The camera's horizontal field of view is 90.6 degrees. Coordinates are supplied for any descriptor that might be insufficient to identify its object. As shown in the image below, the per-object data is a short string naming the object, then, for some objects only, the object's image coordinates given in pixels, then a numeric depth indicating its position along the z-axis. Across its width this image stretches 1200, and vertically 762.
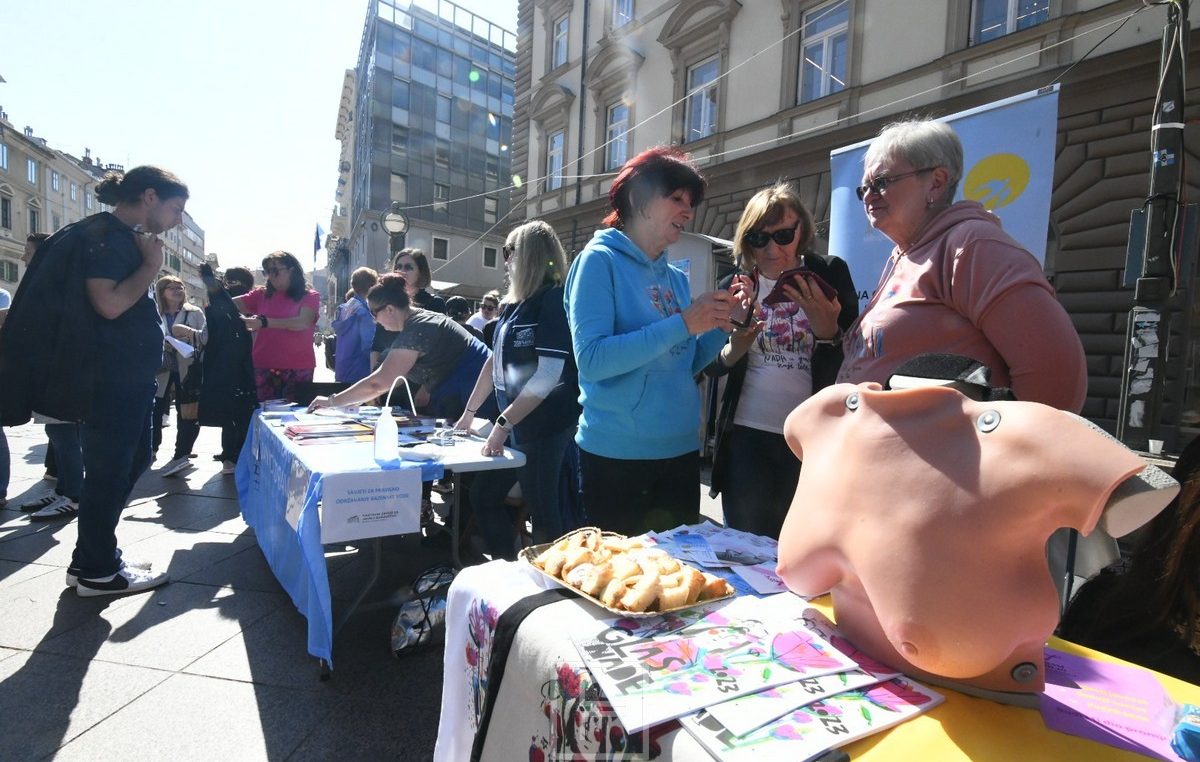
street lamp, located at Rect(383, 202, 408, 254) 10.61
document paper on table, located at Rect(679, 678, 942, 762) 0.59
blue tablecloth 1.90
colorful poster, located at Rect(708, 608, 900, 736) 0.64
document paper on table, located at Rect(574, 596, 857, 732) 0.67
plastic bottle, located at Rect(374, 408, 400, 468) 2.12
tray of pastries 0.87
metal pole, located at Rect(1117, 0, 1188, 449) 3.97
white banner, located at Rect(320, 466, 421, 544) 1.88
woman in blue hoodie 1.62
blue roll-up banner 3.34
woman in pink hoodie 1.01
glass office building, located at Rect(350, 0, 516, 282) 30.97
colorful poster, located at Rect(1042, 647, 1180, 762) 0.66
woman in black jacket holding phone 1.72
